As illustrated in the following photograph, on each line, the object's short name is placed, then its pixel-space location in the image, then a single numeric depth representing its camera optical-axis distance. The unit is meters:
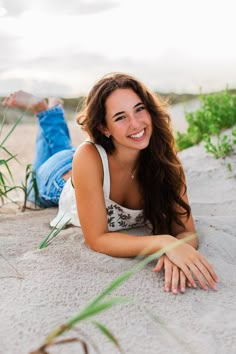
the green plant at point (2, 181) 2.51
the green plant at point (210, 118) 4.24
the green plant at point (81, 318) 1.07
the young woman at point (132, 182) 2.09
